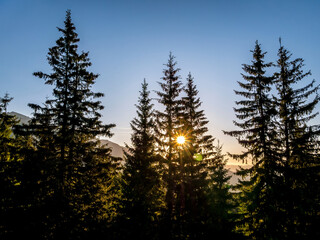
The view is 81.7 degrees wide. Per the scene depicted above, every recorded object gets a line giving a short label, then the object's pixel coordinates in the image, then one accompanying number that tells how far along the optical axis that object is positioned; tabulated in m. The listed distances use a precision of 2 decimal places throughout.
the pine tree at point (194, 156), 18.20
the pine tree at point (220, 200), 20.06
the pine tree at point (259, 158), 12.18
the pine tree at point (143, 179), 9.29
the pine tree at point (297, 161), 11.30
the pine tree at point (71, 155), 9.65
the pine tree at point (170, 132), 16.66
